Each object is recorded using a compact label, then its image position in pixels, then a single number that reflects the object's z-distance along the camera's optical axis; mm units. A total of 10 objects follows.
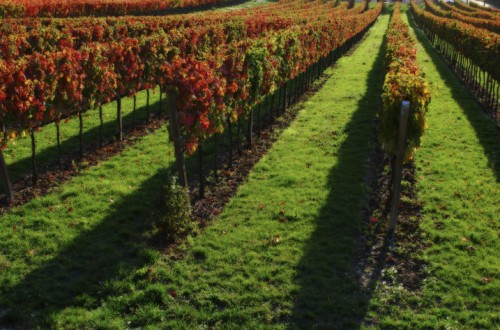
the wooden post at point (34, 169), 12891
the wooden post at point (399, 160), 10039
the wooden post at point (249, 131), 16766
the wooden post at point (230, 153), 14712
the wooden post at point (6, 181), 12008
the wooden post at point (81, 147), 15161
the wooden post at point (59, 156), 14242
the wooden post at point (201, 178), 12617
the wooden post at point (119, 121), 16984
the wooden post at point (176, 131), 10898
